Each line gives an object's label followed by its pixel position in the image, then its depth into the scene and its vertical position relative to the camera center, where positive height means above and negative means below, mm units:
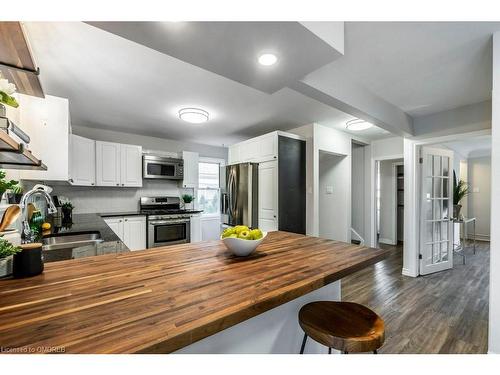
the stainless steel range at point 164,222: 3973 -616
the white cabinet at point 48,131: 2232 +576
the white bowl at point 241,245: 1227 -312
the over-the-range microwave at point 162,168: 4262 +403
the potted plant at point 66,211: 3280 -332
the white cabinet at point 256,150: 3545 +667
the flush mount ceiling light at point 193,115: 3088 +1019
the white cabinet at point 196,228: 4472 -783
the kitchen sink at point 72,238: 2045 -492
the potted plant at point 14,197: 1932 -76
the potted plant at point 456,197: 4387 -172
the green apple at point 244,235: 1244 -259
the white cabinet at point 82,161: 3473 +429
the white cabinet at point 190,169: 4723 +408
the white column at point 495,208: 1543 -140
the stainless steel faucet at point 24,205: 1591 -144
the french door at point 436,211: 3473 -366
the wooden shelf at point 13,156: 917 +179
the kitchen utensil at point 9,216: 1004 -128
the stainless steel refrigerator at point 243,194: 3773 -100
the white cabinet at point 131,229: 3717 -682
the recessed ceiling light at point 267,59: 1415 +826
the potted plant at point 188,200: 4862 -255
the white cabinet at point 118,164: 3820 +418
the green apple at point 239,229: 1294 -234
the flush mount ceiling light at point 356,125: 3588 +1028
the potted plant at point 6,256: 889 -267
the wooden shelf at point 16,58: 911 +626
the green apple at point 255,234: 1270 -261
